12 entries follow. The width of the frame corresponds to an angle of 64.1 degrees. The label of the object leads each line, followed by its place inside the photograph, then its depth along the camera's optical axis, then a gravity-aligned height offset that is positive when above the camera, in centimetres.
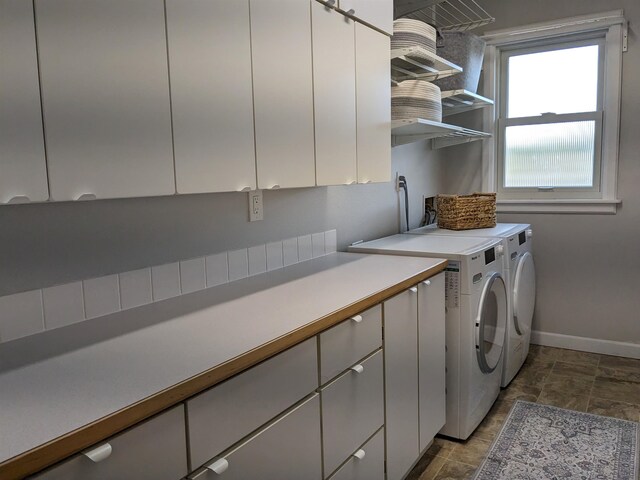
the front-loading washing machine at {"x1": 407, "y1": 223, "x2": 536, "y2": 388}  285 -58
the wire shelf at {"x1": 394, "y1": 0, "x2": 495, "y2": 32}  293 +112
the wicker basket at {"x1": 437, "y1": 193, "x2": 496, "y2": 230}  312 -17
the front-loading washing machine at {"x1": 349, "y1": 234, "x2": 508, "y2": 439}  229 -62
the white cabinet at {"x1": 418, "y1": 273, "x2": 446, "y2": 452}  208 -73
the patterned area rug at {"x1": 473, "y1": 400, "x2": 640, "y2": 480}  216 -122
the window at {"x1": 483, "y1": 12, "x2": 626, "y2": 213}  333 +46
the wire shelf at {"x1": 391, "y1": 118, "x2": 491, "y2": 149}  246 +29
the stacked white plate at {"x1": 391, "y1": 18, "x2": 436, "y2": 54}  237 +70
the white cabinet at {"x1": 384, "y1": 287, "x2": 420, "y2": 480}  183 -73
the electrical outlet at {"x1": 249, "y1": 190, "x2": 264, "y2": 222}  201 -7
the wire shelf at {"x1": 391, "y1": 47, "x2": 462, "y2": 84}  235 +61
